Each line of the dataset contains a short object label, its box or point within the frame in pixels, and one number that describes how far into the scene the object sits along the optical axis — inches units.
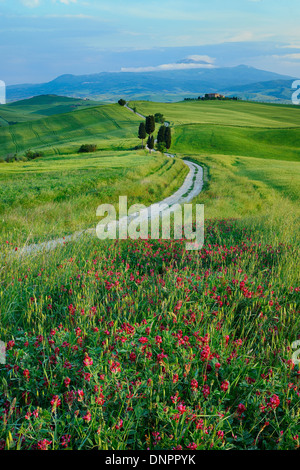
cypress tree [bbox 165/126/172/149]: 2928.2
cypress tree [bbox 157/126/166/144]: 2987.7
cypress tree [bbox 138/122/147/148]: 2736.2
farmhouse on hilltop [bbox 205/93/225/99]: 7081.7
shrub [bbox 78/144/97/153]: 2688.2
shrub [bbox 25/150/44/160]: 2669.8
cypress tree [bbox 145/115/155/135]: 2723.9
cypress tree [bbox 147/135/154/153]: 2573.8
